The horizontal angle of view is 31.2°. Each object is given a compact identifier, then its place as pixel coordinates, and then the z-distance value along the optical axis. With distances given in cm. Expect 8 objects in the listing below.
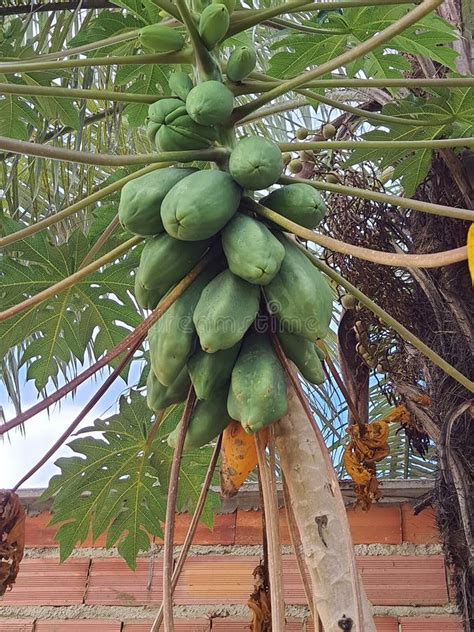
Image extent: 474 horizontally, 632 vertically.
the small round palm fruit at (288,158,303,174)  200
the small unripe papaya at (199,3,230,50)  124
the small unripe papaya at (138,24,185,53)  131
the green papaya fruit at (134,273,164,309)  124
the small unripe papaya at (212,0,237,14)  131
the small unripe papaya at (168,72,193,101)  133
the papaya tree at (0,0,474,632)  109
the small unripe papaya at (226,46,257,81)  127
